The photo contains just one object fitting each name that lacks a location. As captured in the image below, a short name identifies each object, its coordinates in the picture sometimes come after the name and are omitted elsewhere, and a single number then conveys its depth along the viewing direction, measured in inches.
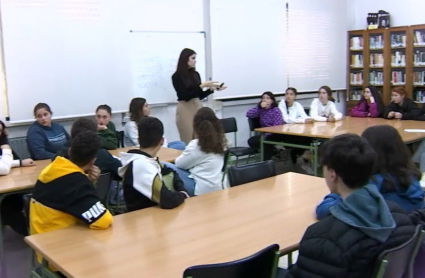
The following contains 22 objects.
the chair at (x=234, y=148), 226.7
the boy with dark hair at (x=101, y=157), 125.3
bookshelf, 304.0
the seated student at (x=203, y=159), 128.4
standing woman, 222.5
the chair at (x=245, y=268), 56.5
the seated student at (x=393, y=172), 84.0
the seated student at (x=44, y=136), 165.2
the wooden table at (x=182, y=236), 67.3
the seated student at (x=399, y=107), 241.0
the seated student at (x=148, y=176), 94.9
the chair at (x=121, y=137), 212.8
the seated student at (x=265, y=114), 239.6
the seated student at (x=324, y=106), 254.1
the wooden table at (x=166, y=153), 154.6
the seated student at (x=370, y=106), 257.6
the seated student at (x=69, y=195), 82.3
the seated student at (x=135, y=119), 194.5
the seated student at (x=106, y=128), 175.8
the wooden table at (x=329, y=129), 194.1
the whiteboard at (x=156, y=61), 224.1
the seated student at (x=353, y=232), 60.0
